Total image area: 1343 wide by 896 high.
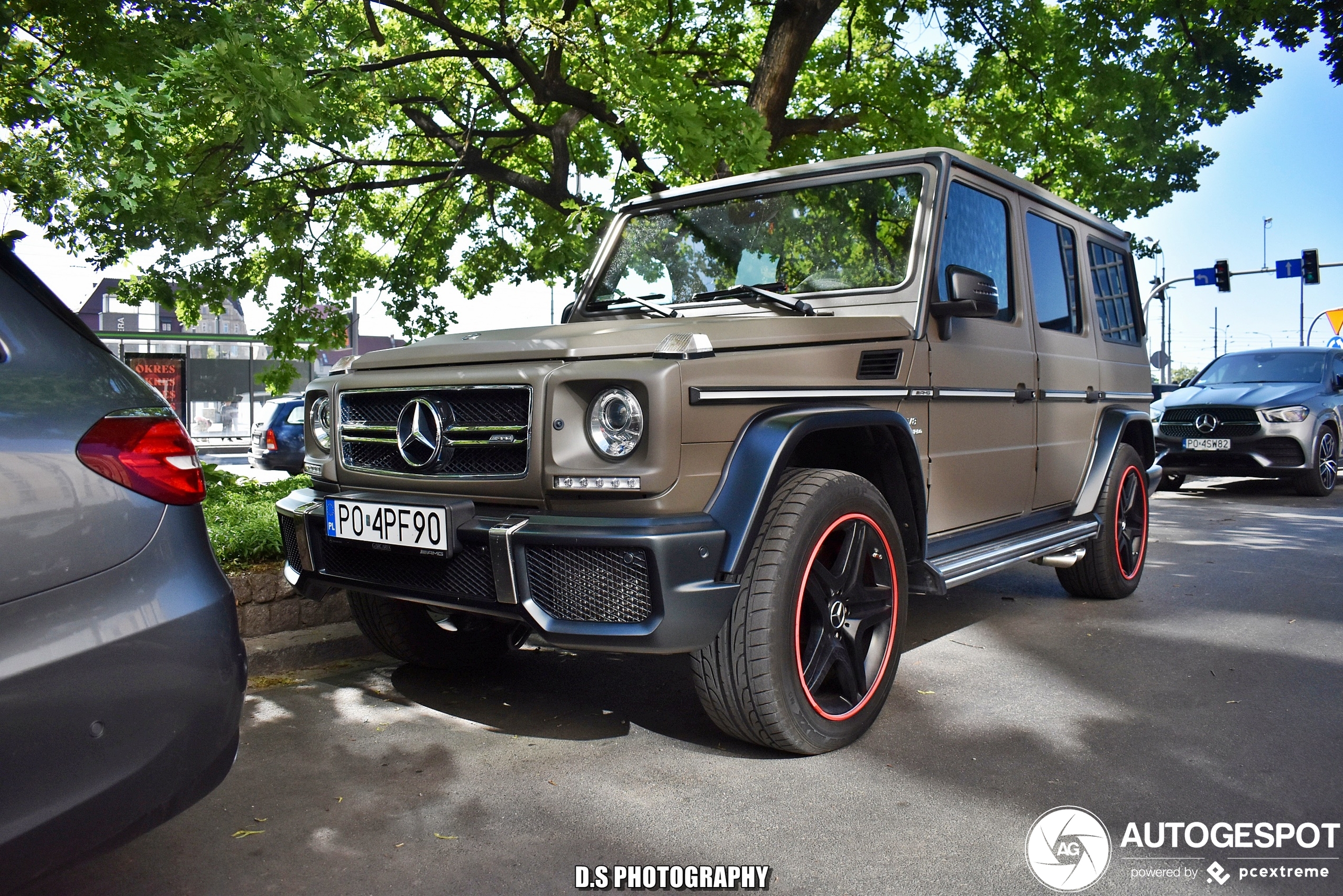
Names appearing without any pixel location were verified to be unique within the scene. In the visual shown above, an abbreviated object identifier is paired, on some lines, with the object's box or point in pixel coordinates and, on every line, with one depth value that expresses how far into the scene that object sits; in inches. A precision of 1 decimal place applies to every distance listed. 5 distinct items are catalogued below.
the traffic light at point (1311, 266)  954.1
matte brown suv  116.9
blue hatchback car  650.2
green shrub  193.6
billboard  857.5
